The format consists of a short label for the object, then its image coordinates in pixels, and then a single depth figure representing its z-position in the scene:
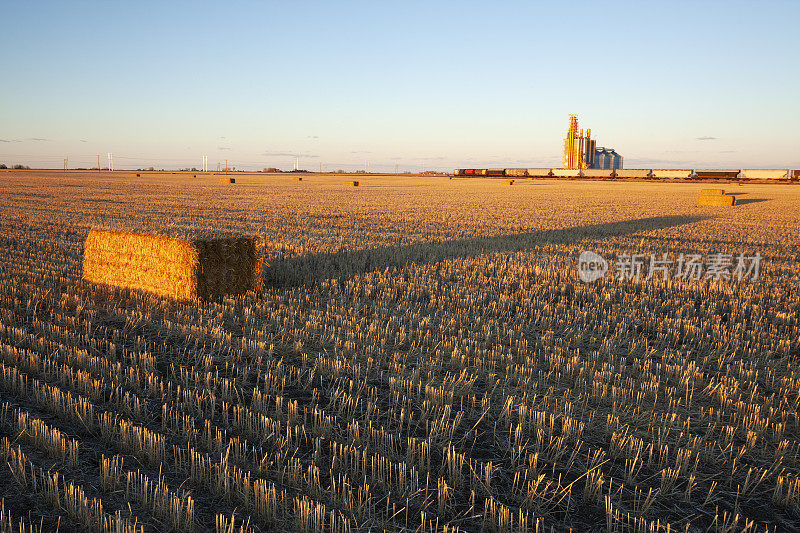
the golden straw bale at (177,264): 8.62
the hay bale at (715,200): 33.69
